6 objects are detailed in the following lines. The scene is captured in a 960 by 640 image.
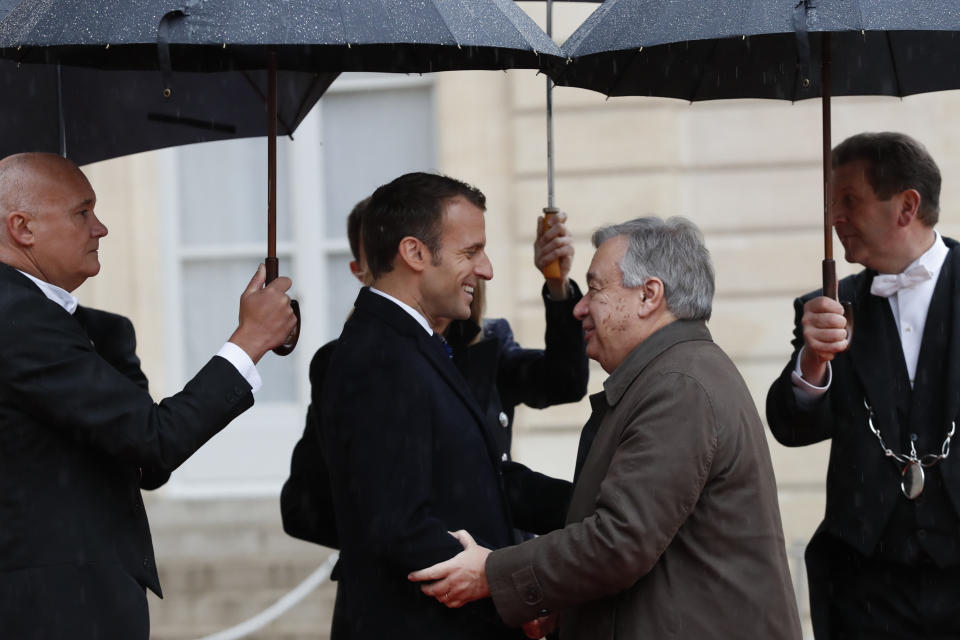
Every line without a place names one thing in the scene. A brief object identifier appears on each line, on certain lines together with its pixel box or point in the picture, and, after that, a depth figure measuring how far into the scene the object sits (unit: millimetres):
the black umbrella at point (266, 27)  5289
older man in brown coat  5543
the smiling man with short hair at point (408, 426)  5793
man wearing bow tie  6895
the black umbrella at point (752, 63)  6305
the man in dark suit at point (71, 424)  5672
